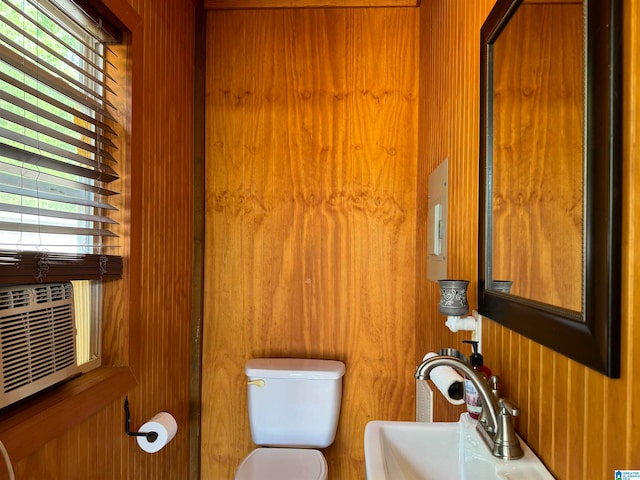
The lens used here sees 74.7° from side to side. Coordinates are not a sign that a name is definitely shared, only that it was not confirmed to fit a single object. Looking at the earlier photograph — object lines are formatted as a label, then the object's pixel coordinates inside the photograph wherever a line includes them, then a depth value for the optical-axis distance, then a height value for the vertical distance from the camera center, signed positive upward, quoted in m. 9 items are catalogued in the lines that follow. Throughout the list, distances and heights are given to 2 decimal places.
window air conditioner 0.93 -0.24
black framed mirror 0.56 +0.12
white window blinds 0.98 +0.23
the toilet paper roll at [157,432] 1.41 -0.66
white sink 0.90 -0.48
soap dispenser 0.93 -0.33
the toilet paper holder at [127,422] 1.37 -0.59
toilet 1.83 -0.71
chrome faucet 0.77 -0.33
